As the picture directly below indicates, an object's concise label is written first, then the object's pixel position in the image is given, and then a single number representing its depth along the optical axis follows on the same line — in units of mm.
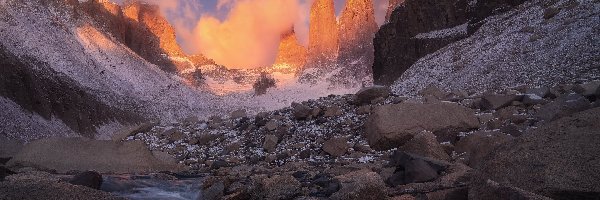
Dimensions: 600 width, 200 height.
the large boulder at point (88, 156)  15875
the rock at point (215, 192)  9091
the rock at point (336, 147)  14807
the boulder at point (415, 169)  7816
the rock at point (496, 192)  4478
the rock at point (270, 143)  18094
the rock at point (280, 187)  8633
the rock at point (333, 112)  20094
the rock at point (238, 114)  29297
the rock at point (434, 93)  20589
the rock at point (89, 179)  10021
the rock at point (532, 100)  14702
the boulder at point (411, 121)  13453
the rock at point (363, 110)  19028
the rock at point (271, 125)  20612
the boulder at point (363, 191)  6203
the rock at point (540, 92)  15312
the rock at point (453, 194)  5957
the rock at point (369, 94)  21375
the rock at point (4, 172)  10082
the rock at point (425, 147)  10531
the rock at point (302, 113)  20969
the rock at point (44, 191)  5936
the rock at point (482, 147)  8523
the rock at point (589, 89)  12188
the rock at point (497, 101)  15164
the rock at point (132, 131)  27300
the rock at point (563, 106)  10496
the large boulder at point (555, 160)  5160
